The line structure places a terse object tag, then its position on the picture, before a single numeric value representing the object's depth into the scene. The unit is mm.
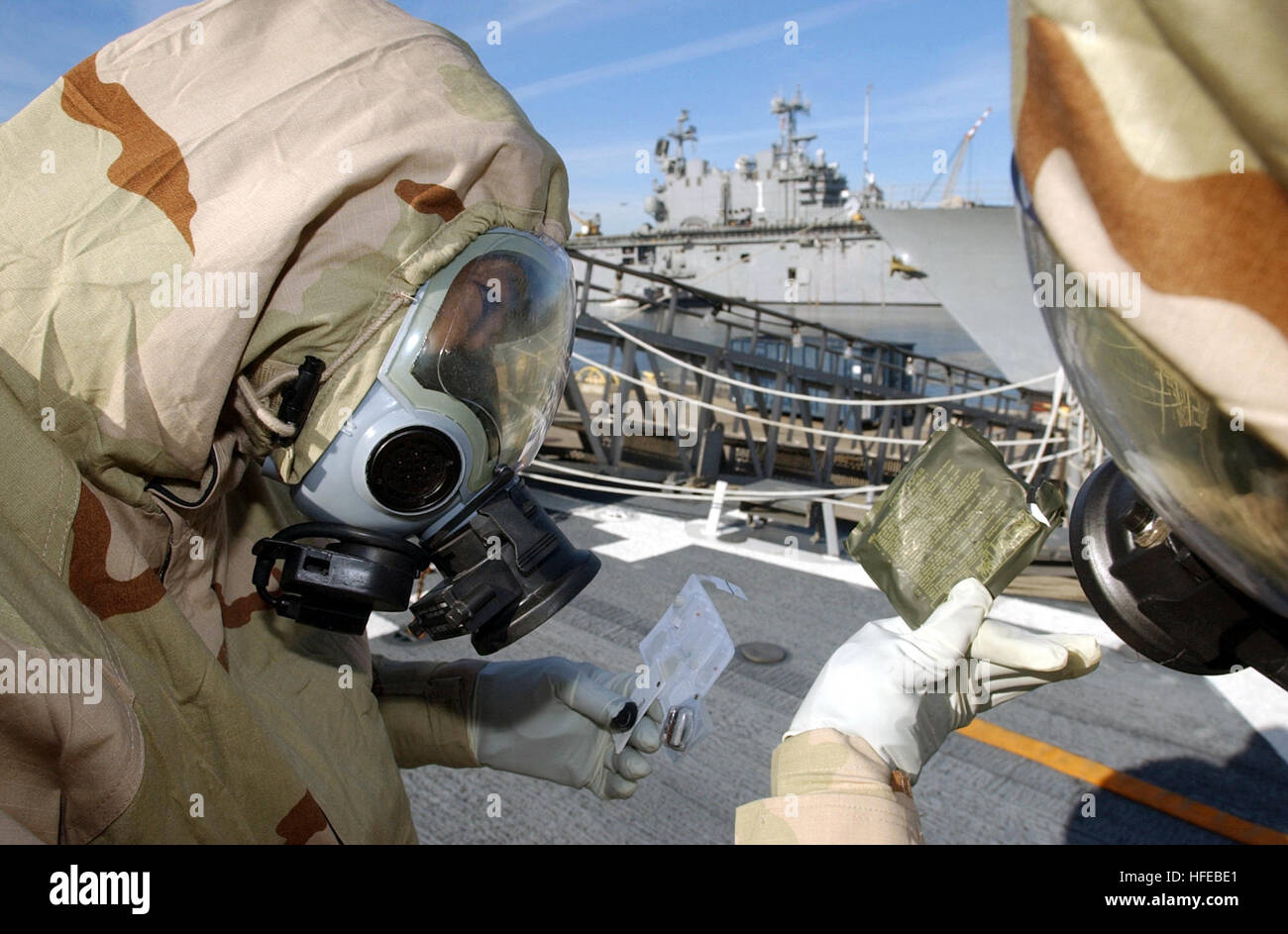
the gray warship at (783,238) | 36344
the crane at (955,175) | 21400
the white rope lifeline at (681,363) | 4801
